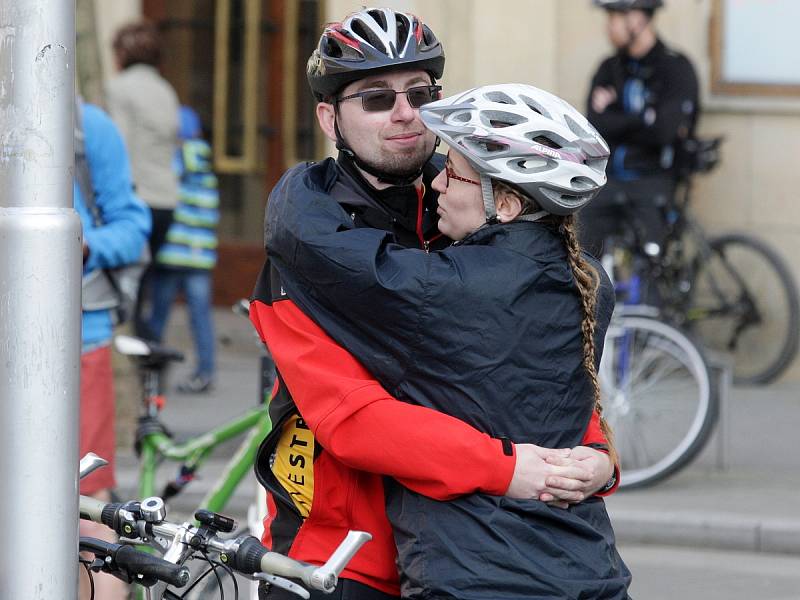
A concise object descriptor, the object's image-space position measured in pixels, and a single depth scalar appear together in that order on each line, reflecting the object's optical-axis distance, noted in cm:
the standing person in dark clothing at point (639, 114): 1839
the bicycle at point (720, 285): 1843
